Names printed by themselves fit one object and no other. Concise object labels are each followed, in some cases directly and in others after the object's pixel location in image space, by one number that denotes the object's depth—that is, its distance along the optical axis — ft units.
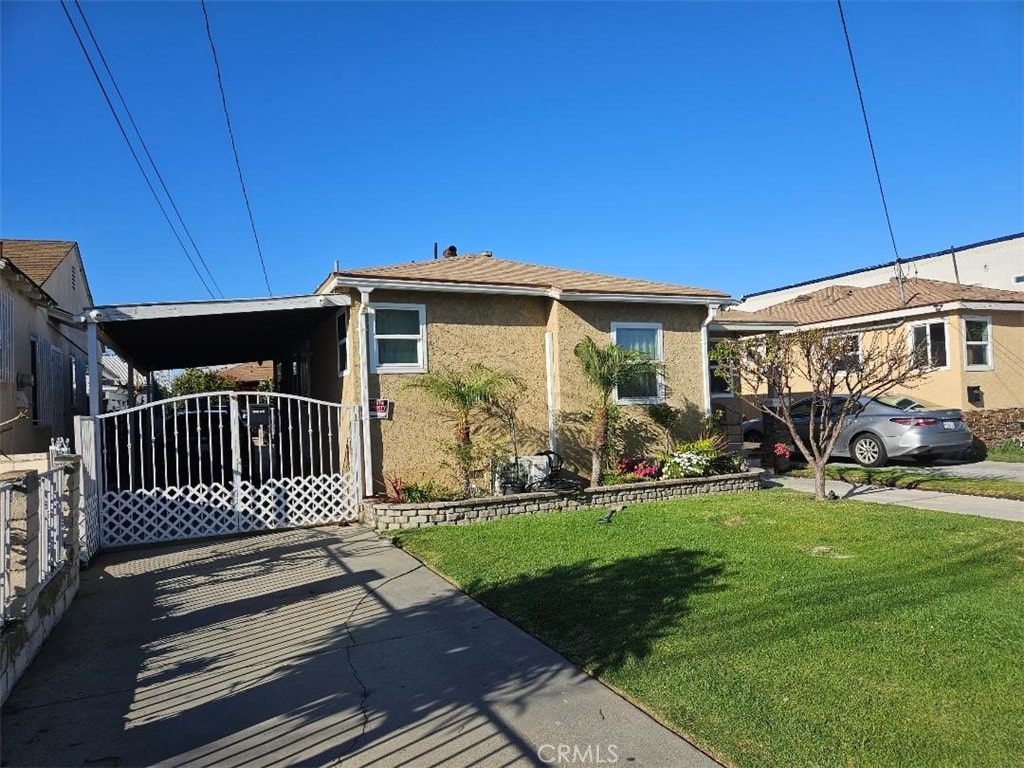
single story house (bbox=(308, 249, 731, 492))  34.60
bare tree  32.32
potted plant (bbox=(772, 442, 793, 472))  46.75
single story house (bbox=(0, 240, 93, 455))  29.63
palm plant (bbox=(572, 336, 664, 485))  36.78
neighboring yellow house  55.11
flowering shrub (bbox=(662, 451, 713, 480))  38.52
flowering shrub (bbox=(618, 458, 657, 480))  38.01
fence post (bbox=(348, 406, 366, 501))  33.55
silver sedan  44.62
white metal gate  29.45
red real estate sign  34.01
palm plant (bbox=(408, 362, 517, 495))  33.71
